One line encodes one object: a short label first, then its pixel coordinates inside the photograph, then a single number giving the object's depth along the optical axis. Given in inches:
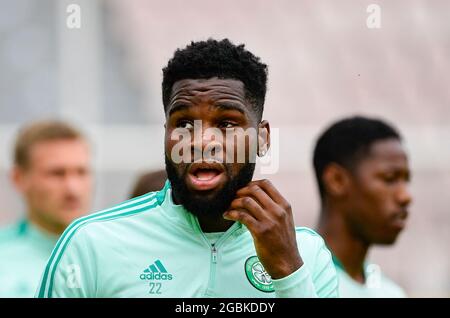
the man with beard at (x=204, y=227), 177.2
